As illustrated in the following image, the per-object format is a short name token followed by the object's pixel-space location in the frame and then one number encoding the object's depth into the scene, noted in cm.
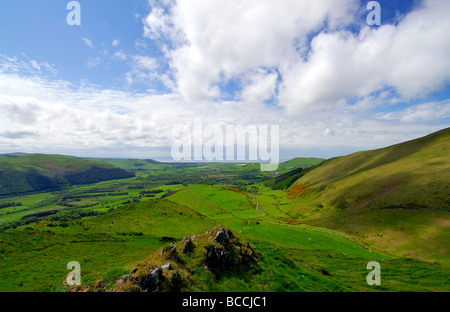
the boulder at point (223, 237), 2255
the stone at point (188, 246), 2030
